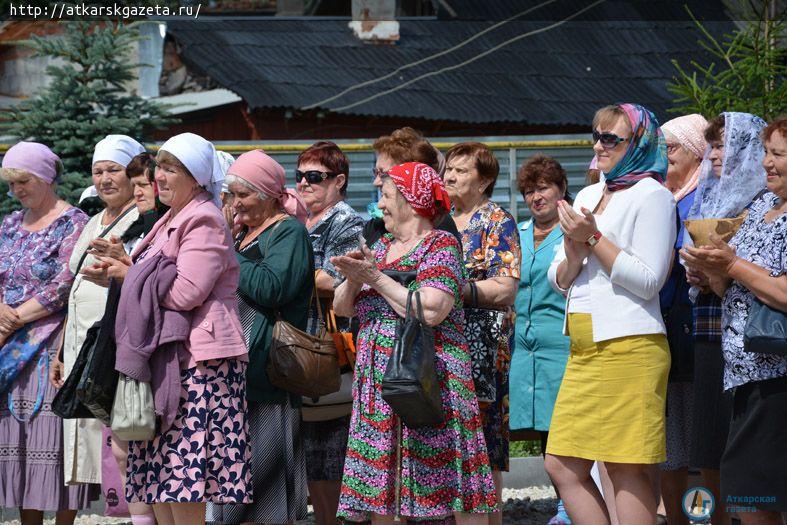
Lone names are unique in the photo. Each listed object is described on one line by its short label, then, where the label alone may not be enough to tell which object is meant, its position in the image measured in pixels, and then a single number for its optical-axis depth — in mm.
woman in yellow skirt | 9828
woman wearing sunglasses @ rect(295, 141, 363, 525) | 12391
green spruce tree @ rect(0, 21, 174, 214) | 19500
